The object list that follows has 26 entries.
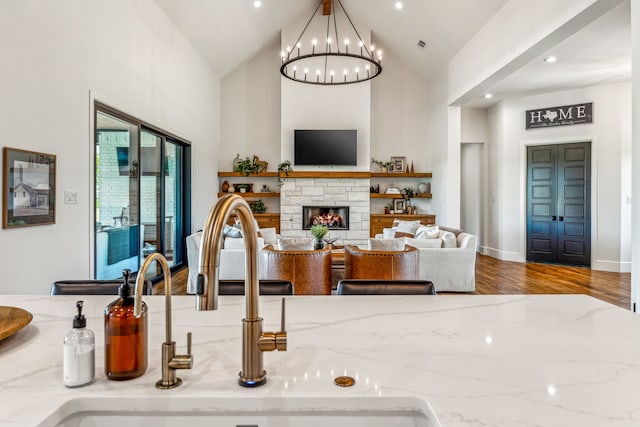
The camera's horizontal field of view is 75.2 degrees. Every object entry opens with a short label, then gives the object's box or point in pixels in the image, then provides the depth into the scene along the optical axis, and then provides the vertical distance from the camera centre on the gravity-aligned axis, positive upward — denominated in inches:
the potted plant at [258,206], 329.4 +4.2
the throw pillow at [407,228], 258.4 -10.5
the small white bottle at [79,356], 31.9 -11.3
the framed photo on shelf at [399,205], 337.8 +5.6
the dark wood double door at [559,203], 275.4 +6.4
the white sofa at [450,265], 196.5 -25.3
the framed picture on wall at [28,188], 113.5 +6.5
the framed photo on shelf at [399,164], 341.1 +39.4
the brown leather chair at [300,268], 162.2 -22.2
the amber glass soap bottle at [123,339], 32.9 -10.3
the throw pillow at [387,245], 167.2 -13.4
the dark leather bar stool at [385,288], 66.9 -12.3
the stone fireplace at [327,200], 319.3 +8.9
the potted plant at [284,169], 317.1 +32.8
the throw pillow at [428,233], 211.8 -11.1
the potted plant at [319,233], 207.6 -10.8
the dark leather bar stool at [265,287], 67.1 -12.5
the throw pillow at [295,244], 165.3 -13.1
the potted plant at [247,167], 327.0 +34.8
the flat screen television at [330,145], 317.1 +50.9
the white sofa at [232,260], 180.7 -21.4
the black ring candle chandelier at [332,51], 319.6 +123.8
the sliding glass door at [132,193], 166.7 +8.5
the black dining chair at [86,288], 70.2 -13.1
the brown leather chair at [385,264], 163.8 -20.7
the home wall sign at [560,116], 271.6 +66.1
